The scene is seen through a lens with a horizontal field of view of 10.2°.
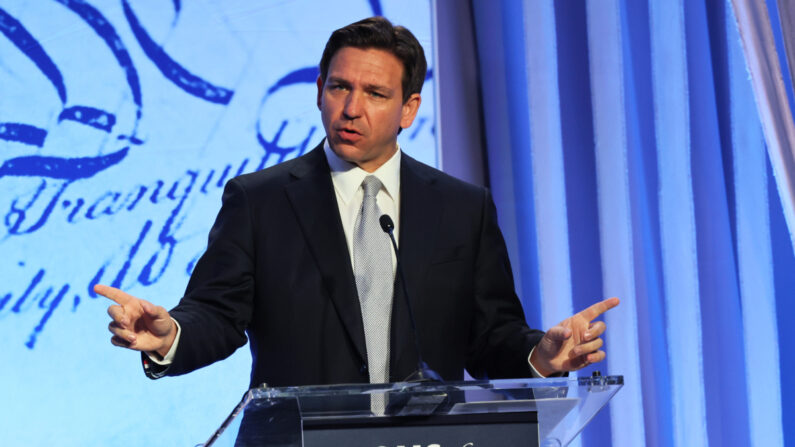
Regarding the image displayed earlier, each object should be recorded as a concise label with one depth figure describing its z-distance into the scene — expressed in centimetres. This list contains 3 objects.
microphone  701
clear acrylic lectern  687
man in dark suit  740
